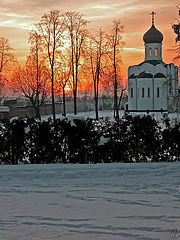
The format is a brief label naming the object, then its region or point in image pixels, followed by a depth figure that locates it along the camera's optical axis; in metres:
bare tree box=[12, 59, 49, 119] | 40.50
